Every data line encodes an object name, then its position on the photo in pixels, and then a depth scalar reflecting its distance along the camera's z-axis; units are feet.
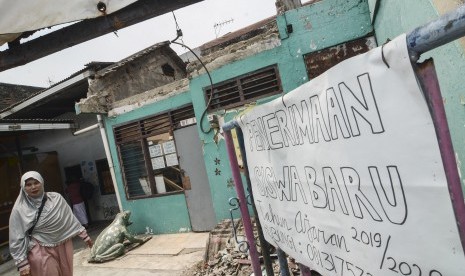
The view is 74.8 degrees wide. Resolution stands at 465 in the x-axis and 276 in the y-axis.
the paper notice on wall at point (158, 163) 25.61
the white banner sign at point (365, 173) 2.91
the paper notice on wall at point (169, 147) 24.80
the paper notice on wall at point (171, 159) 24.88
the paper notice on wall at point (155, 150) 25.59
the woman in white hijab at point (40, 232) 12.50
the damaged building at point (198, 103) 18.15
